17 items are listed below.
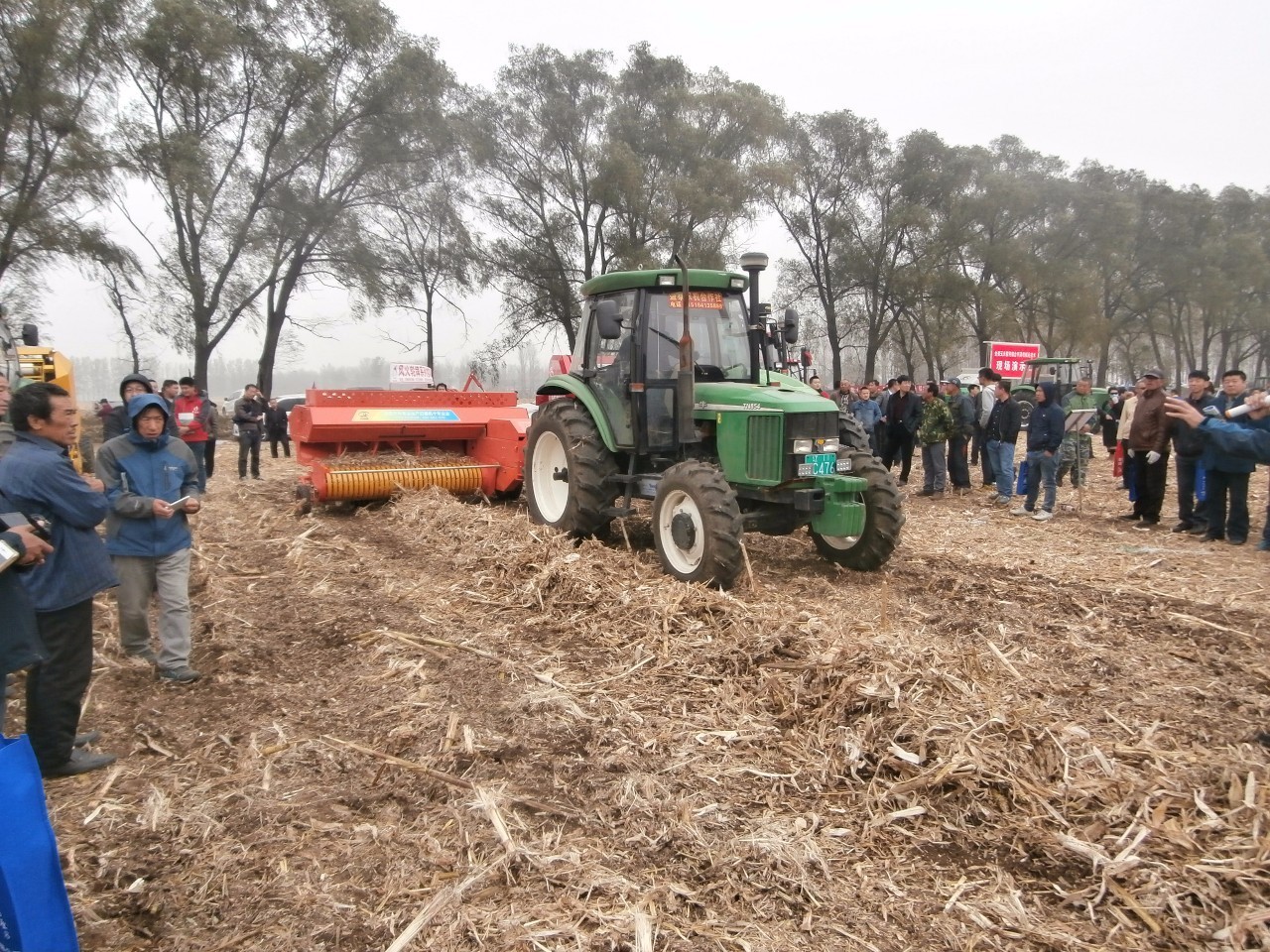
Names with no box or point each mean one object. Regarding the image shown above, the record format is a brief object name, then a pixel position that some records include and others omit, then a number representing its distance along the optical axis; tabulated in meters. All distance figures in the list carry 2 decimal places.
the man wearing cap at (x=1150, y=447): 8.77
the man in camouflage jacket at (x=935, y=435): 10.95
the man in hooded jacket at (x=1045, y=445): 9.36
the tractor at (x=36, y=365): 9.33
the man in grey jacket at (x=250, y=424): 12.70
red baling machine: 9.02
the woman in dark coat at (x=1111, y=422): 16.77
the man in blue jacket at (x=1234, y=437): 6.21
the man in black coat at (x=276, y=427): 16.74
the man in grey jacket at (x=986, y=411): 11.41
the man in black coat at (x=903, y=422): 11.85
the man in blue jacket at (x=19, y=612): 3.04
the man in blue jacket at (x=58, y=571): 3.53
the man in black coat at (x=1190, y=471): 8.34
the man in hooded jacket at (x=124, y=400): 6.23
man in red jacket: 9.77
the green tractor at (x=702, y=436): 5.92
